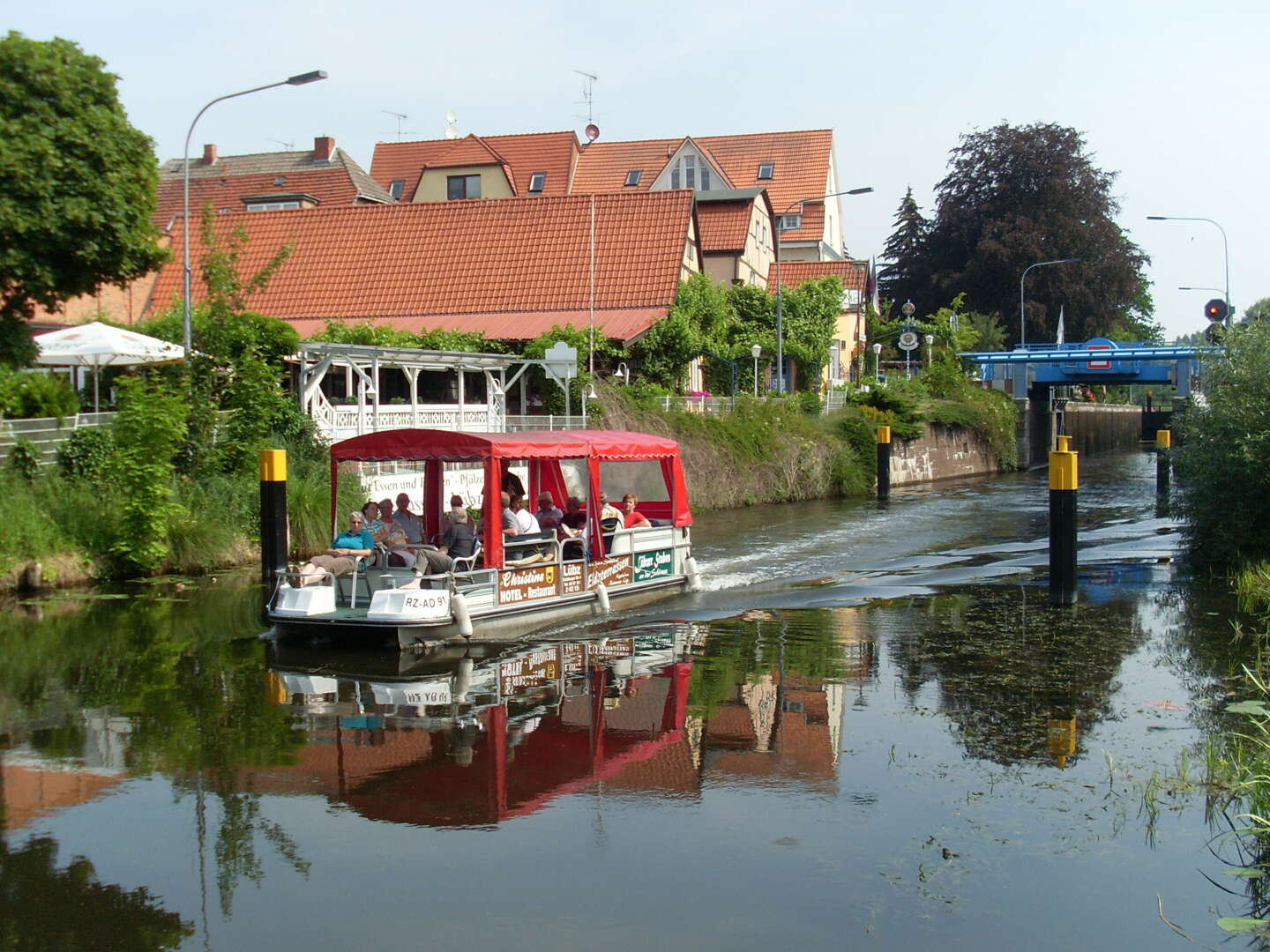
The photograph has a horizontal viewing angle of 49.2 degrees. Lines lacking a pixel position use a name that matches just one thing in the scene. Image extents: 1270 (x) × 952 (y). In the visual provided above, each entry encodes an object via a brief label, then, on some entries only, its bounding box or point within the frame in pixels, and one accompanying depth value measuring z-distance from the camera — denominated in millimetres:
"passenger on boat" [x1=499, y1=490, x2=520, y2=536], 17156
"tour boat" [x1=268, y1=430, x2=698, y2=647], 15453
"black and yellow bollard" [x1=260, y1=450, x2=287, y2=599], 19812
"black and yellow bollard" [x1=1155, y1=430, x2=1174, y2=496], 34375
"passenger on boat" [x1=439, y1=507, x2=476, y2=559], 16594
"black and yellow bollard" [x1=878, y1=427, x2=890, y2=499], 42906
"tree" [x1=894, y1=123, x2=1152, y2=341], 70688
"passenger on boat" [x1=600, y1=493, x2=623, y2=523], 19406
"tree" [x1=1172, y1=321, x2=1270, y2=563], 20406
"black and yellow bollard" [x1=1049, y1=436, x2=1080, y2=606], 18891
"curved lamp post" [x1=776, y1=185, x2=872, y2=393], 42125
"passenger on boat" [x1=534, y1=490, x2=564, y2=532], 18422
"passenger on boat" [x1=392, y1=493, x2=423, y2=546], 17375
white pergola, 27812
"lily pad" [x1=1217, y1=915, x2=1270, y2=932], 7285
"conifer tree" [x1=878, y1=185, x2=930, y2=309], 78875
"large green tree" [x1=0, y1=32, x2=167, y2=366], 21578
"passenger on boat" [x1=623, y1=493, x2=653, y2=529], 19766
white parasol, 25781
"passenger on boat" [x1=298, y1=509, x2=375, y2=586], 15883
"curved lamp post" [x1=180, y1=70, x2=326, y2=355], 22922
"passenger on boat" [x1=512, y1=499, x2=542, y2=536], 17422
